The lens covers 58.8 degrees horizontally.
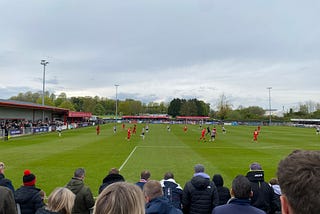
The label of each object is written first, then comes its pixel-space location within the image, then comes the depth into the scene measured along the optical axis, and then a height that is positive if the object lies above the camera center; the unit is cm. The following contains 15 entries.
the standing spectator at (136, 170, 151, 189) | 716 -148
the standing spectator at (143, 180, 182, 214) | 388 -118
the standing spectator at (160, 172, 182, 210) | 649 -173
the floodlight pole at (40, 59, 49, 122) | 5923 +1099
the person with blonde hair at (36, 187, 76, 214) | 427 -132
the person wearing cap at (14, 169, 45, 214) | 557 -159
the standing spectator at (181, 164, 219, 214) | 593 -164
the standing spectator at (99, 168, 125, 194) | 676 -146
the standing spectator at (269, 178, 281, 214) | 629 -175
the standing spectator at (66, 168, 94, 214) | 595 -174
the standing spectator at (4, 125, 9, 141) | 3475 -219
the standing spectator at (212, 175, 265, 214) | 404 -125
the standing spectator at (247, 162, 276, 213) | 619 -164
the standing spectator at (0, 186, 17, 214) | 338 -103
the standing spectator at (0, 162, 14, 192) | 689 -161
